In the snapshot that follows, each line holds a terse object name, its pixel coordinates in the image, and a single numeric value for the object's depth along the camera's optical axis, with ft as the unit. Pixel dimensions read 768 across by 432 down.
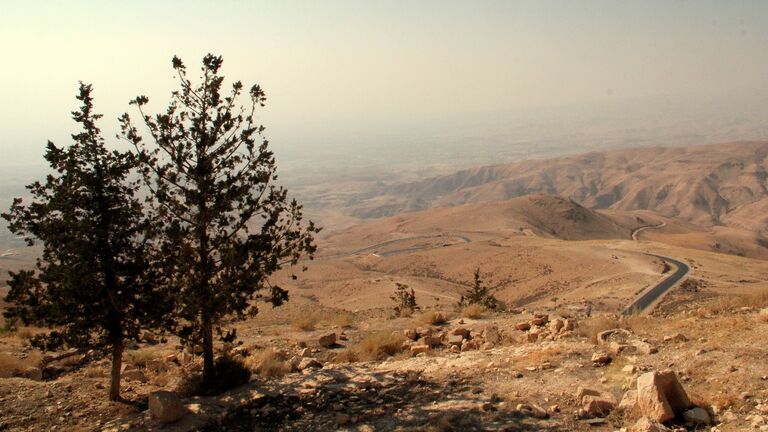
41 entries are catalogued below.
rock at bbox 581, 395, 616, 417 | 24.36
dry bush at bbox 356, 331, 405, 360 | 42.50
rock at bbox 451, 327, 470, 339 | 45.21
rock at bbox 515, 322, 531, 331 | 46.98
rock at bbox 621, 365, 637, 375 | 28.93
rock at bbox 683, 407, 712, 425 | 22.36
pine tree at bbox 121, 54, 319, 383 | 32.14
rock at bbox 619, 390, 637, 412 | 23.91
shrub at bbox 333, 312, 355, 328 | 59.06
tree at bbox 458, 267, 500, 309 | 69.05
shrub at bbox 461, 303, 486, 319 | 57.26
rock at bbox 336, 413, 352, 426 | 27.66
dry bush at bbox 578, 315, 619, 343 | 38.35
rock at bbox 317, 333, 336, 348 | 48.06
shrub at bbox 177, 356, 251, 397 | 34.22
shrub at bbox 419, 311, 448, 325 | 55.77
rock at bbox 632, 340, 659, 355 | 32.12
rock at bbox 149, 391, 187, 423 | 28.94
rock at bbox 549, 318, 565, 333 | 42.27
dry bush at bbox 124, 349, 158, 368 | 43.16
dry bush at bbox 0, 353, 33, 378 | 40.11
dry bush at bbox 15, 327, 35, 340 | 53.13
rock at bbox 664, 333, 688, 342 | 33.62
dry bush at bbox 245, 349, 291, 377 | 37.78
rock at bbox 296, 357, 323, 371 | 38.68
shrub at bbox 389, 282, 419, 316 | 64.49
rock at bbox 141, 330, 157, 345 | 52.21
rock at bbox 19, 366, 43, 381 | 39.52
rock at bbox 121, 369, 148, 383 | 38.58
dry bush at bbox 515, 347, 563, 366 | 33.37
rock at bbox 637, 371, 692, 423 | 22.59
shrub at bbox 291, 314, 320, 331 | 58.13
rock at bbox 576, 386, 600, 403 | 26.03
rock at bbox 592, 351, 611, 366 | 31.73
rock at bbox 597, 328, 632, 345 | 36.01
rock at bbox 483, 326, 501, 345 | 42.06
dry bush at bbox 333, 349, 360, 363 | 42.04
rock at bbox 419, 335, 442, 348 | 42.70
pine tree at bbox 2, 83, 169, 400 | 30.71
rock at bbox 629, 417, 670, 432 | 20.85
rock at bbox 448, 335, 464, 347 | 42.57
